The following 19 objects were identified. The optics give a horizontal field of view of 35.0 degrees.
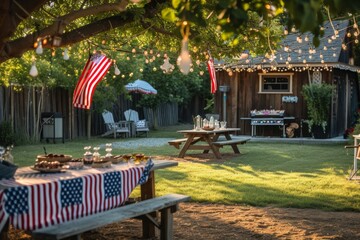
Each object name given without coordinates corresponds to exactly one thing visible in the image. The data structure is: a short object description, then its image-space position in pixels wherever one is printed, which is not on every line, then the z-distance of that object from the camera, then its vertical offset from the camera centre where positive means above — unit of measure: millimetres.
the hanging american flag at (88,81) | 8992 +553
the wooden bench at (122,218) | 4879 -986
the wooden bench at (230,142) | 15109 -732
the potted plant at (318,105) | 20391 +363
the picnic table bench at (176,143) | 15586 -750
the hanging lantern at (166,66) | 9232 +813
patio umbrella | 24661 +1240
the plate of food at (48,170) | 5875 -557
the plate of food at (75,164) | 6289 -540
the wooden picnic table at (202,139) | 14992 -708
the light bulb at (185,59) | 3426 +348
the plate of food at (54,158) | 6512 -482
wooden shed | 21141 +1115
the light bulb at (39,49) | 6391 +752
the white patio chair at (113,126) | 22753 -413
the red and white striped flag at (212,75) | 13744 +1025
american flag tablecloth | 4977 -745
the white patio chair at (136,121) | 23906 -231
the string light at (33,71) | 6628 +526
